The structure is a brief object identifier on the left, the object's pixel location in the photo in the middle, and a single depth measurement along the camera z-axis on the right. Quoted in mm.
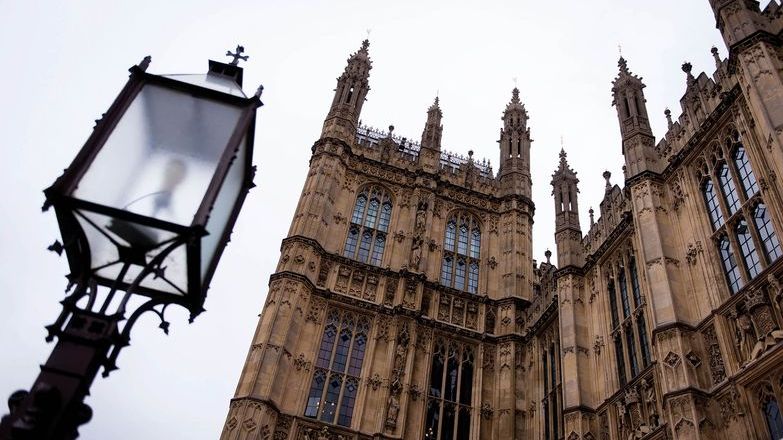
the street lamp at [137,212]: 2887
